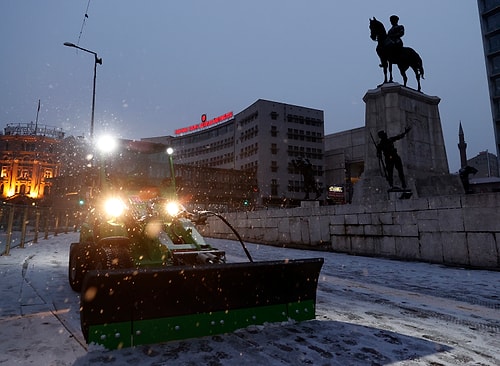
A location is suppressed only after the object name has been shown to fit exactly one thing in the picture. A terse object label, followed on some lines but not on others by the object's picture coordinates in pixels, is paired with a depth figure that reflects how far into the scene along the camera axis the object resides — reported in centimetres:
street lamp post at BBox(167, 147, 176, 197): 540
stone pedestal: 1195
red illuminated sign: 6383
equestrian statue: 1338
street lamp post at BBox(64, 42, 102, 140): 1577
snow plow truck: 243
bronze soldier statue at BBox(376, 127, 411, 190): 994
